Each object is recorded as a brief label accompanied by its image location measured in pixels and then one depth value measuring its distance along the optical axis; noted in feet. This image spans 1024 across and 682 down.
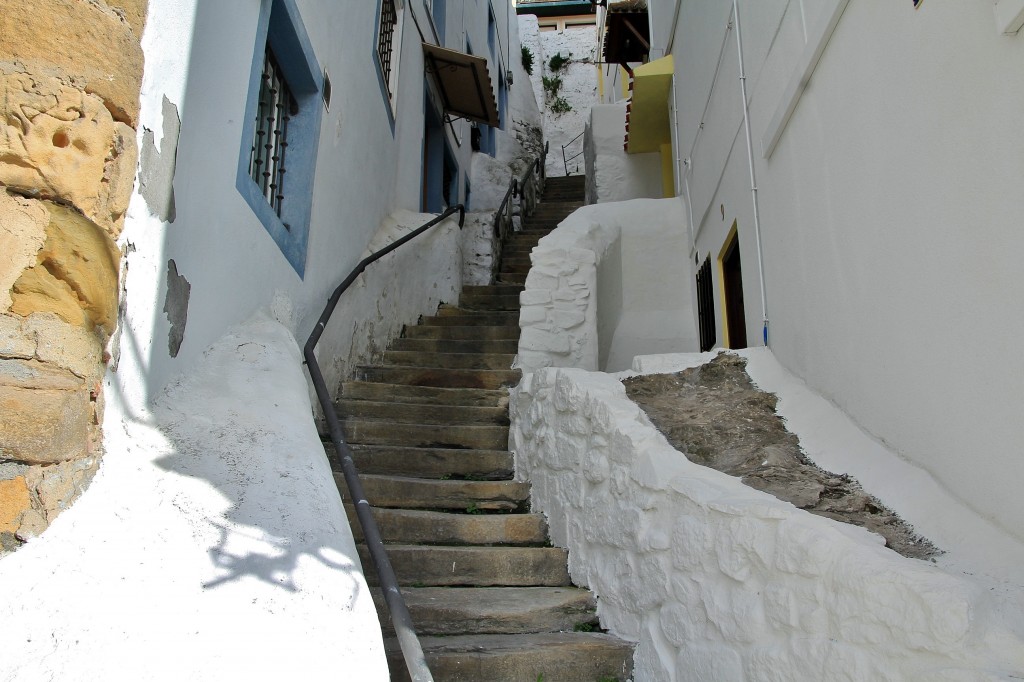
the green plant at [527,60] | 64.80
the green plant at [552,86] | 67.92
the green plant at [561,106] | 67.00
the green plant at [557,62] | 68.74
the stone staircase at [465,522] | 9.52
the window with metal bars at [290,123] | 13.94
